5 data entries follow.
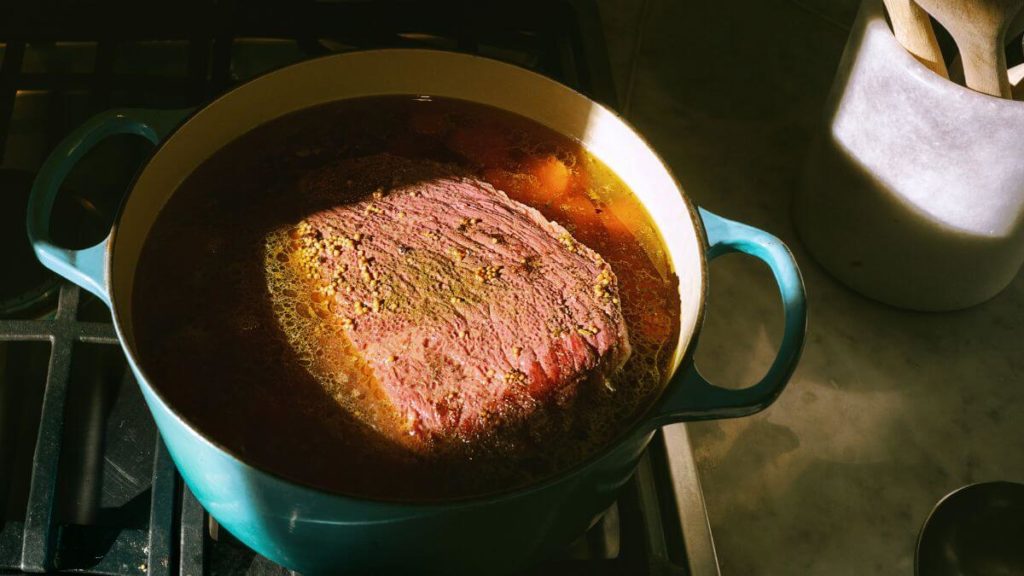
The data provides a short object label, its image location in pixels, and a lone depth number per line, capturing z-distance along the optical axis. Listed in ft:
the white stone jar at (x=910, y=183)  2.65
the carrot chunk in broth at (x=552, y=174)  2.87
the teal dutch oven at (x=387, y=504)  1.92
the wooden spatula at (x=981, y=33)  2.59
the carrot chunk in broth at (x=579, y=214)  2.77
